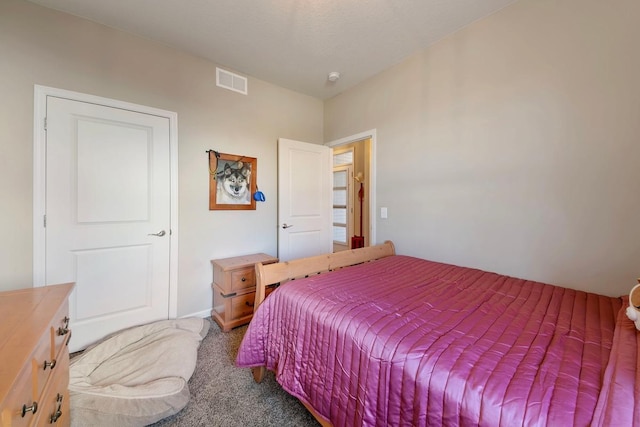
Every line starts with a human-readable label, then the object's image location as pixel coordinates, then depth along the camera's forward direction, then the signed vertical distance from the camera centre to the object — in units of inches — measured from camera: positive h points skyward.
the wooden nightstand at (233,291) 92.3 -31.1
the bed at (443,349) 26.8 -19.8
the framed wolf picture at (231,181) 102.0 +13.9
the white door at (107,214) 75.0 -0.8
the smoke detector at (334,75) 107.8 +62.3
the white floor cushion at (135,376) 50.6 -41.4
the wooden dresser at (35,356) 22.6 -16.3
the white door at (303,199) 117.4 +6.9
